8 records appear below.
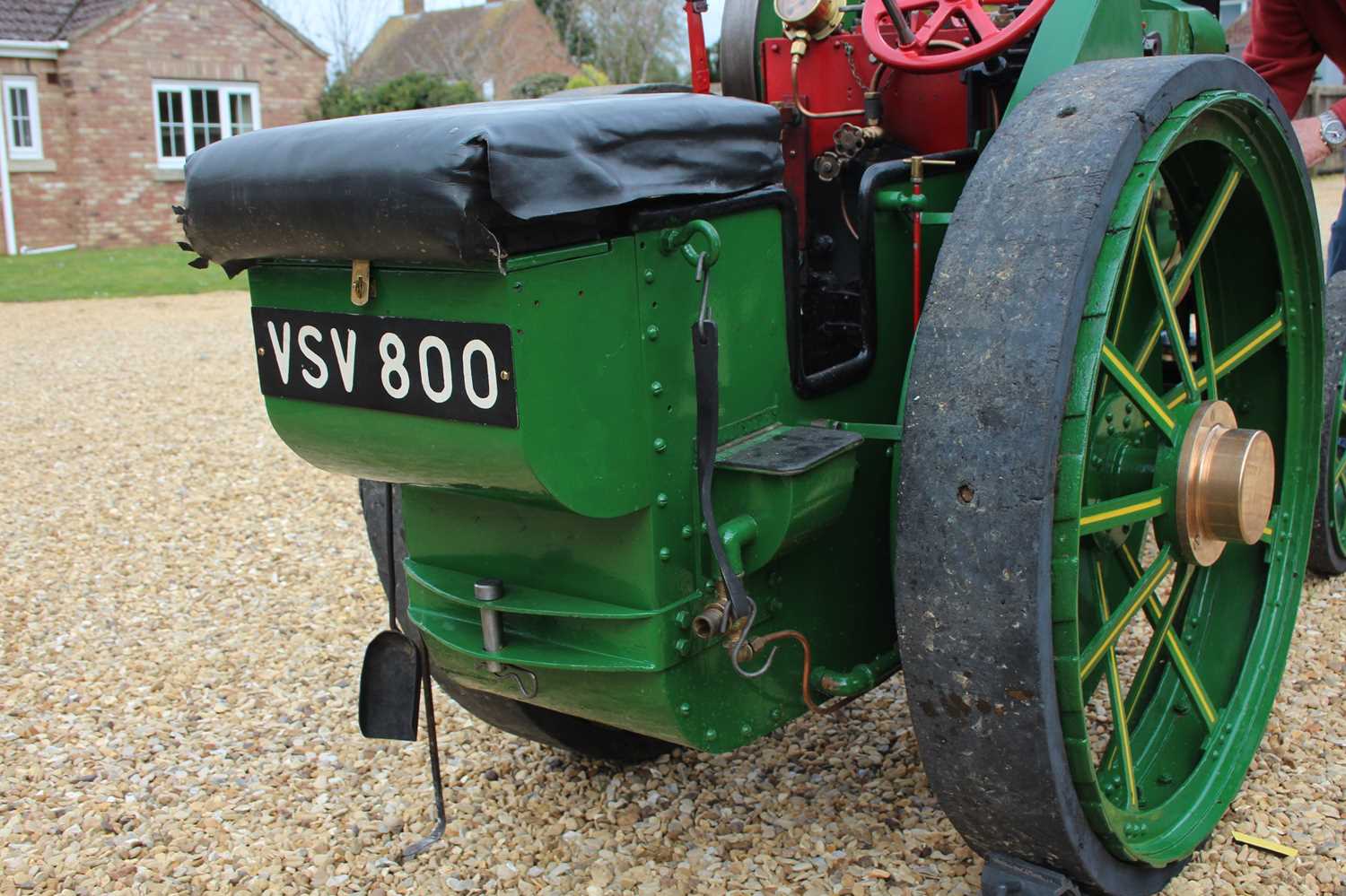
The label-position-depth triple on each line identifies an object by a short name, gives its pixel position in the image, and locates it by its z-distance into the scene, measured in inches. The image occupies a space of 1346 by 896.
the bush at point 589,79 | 774.5
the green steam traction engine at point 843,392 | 67.3
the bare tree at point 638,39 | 1041.5
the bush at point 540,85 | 832.9
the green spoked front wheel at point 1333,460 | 133.1
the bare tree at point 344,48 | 1136.8
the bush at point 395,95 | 744.3
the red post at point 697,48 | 108.7
